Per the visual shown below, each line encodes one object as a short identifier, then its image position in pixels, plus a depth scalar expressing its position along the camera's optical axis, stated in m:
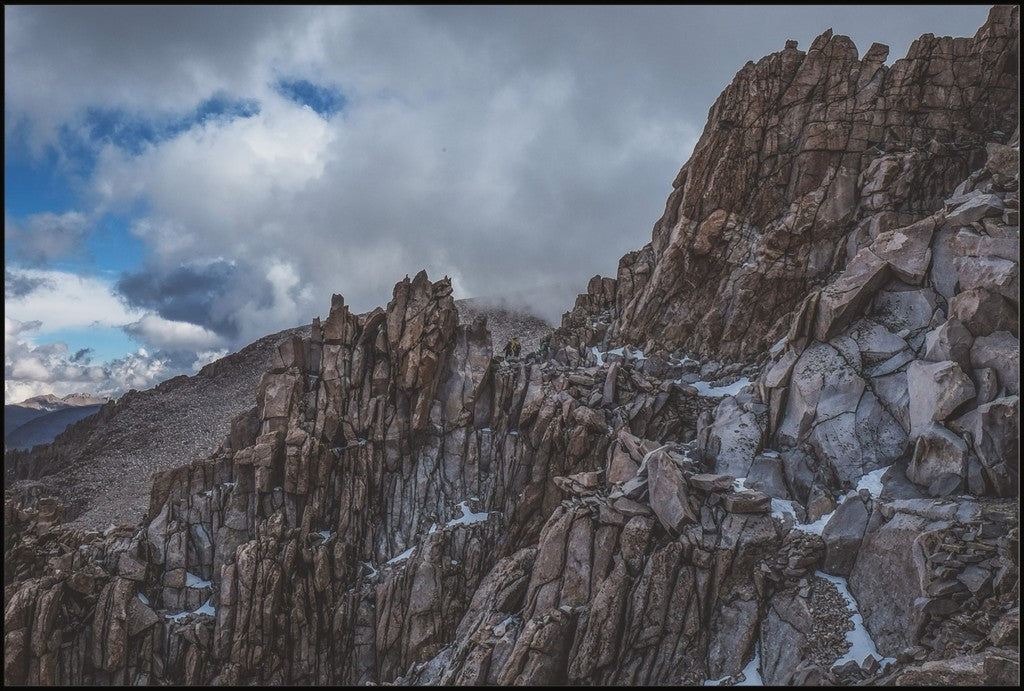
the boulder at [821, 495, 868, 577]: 26.53
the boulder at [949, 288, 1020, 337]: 27.30
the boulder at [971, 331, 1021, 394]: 25.94
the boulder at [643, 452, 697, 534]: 29.70
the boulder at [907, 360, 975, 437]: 26.81
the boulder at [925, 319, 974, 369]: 27.89
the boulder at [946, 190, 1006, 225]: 31.25
